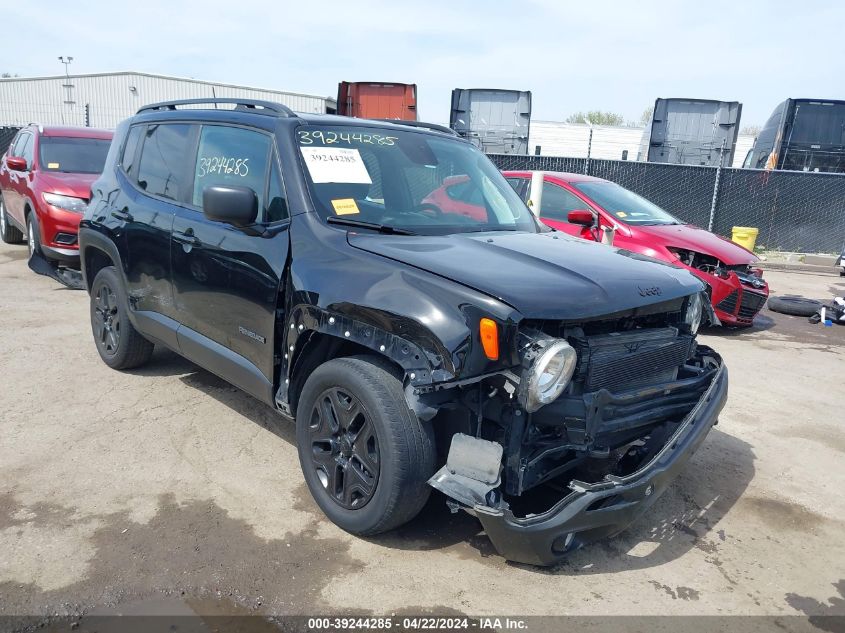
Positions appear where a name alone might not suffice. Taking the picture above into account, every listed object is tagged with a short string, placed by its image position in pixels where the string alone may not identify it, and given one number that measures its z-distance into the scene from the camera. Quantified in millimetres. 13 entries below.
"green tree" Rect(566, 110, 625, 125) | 68562
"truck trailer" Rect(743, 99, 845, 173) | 15398
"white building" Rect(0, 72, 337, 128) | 32875
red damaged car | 7613
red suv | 8203
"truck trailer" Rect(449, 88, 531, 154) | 16656
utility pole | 33522
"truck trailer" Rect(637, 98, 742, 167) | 16031
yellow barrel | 12695
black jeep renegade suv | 2727
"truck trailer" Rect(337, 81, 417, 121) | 15977
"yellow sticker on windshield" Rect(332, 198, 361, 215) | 3527
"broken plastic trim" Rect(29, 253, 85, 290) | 6984
